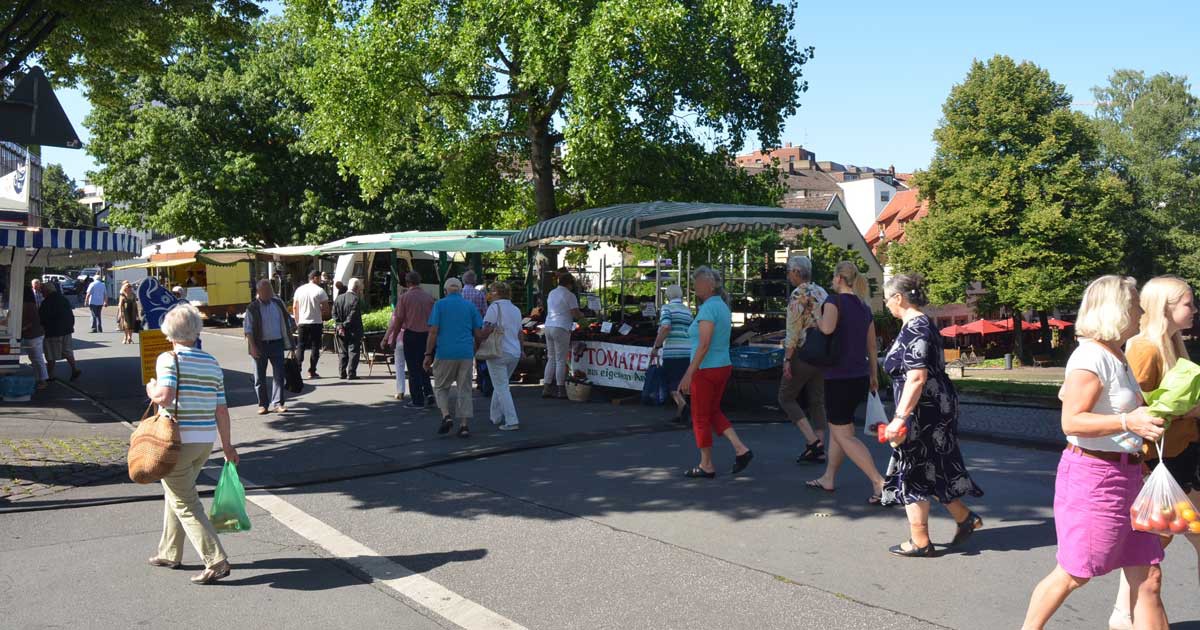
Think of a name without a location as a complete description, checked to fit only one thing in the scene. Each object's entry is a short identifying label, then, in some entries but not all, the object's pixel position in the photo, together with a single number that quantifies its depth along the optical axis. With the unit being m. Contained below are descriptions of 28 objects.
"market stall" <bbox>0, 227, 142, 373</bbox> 13.29
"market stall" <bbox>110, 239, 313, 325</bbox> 31.67
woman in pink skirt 3.97
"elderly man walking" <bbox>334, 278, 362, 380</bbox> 16.41
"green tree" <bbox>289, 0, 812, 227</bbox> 18.06
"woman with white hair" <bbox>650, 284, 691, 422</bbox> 10.83
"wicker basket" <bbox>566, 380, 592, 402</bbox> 13.45
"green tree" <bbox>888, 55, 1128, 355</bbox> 46.69
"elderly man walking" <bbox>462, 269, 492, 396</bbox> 14.07
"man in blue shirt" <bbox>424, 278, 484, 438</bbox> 10.25
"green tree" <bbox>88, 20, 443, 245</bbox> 34.53
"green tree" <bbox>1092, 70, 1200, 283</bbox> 52.06
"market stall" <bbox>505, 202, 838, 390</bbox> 12.99
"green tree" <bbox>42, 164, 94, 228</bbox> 84.50
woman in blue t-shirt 7.73
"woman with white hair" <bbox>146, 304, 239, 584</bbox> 5.55
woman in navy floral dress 5.74
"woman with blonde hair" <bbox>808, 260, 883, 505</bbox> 6.86
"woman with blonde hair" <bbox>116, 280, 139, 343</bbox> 24.89
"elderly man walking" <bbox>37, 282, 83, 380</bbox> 16.20
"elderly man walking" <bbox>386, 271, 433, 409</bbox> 12.19
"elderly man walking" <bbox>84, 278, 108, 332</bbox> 30.66
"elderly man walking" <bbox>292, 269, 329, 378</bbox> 15.98
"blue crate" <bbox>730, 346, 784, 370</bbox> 12.44
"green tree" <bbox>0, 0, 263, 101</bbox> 10.21
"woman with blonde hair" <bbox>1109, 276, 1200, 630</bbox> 4.63
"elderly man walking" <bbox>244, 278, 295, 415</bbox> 12.23
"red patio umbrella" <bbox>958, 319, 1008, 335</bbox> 54.19
